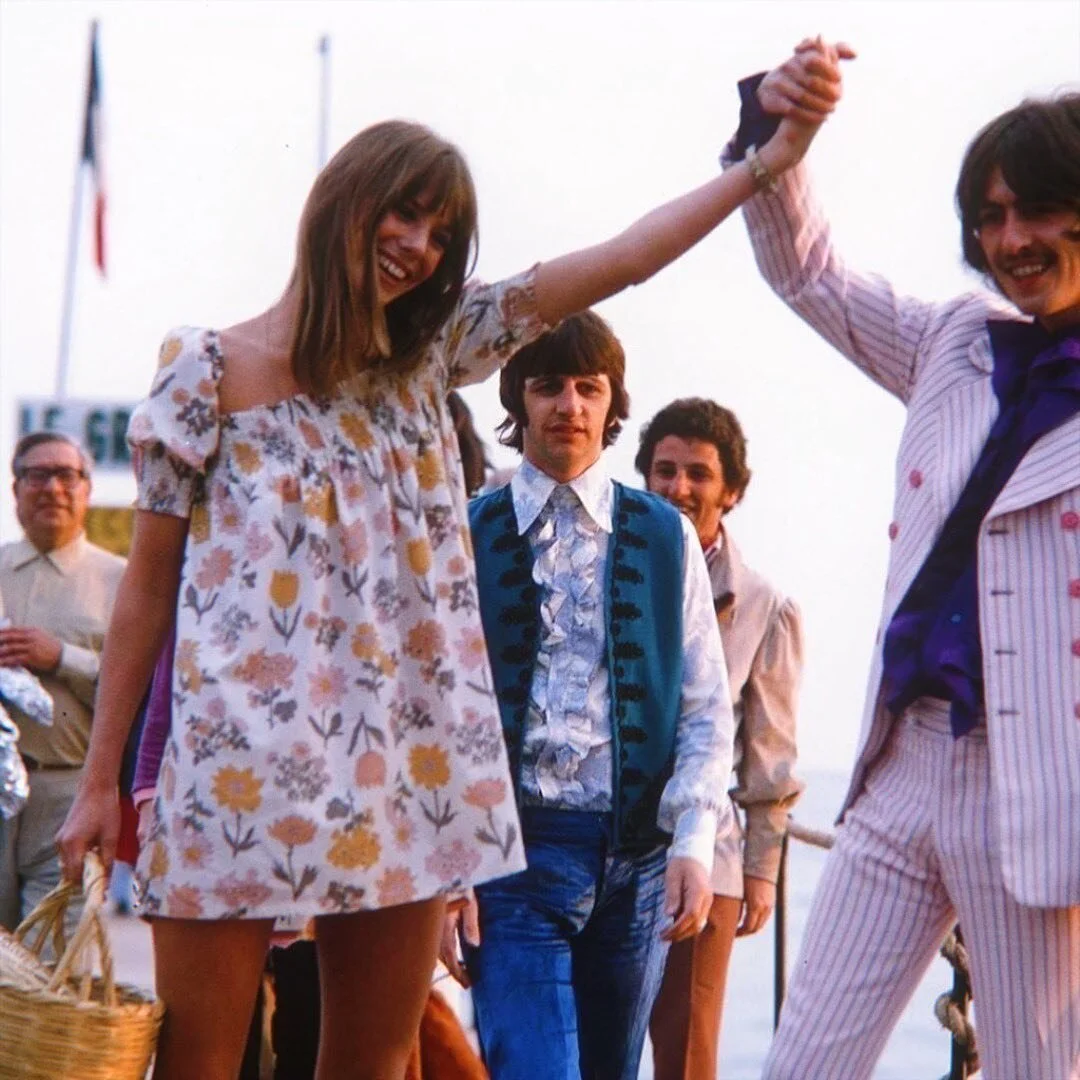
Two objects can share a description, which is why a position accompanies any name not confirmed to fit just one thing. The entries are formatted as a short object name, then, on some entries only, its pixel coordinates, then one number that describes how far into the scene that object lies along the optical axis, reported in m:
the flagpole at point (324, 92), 23.05
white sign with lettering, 15.84
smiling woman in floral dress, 3.67
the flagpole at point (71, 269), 22.67
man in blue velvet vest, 4.65
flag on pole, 24.81
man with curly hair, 6.21
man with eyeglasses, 7.69
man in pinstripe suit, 3.73
